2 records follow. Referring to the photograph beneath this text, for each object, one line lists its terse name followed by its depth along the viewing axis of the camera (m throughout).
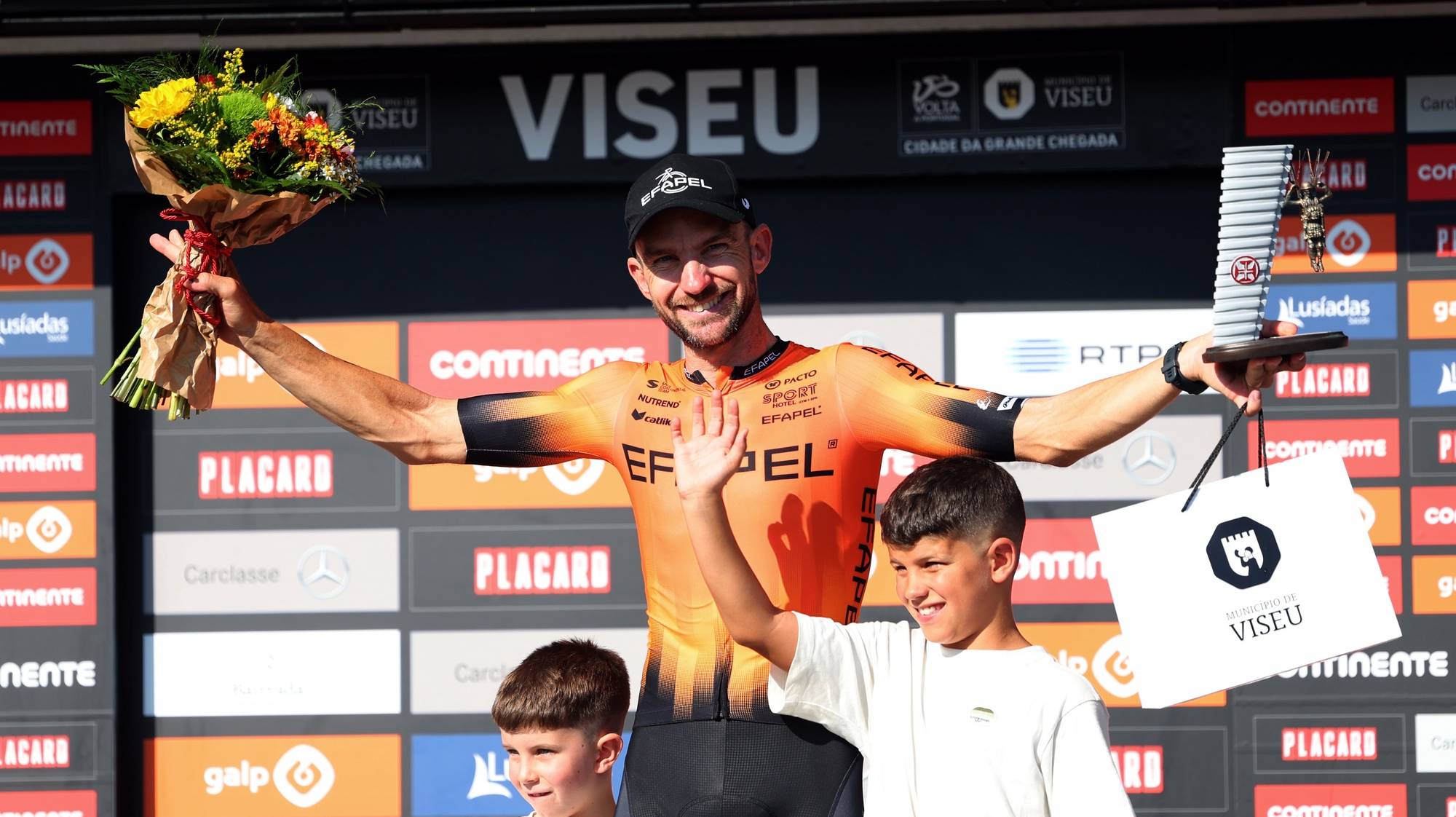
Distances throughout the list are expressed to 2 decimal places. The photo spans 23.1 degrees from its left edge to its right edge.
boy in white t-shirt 3.94
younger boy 4.28
